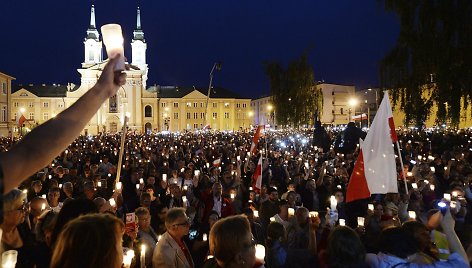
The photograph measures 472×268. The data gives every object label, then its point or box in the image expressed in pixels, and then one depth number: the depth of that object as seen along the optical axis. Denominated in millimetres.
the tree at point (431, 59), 19125
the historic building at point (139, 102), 95312
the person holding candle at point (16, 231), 3800
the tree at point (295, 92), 48406
